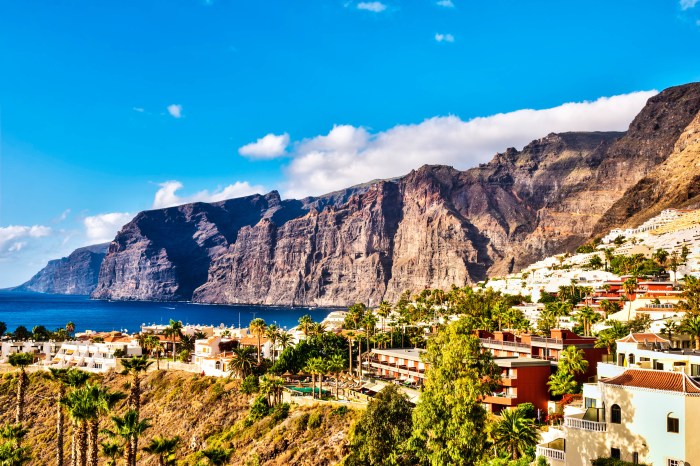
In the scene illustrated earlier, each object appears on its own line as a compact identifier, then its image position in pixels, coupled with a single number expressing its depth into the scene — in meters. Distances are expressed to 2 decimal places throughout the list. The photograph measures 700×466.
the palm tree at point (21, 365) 81.49
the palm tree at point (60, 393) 63.22
